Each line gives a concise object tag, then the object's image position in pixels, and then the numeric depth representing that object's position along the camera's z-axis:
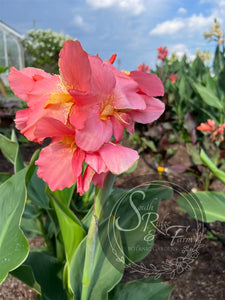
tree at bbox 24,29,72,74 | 15.38
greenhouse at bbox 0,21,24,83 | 13.11
